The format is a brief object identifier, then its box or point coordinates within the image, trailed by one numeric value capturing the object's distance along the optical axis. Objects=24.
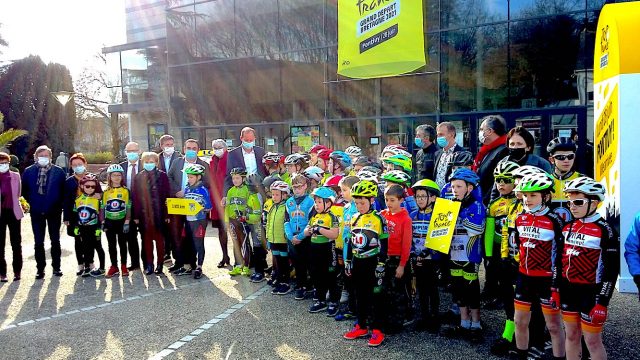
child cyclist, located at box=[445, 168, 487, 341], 5.23
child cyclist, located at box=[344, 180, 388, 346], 5.37
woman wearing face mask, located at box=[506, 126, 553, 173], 5.72
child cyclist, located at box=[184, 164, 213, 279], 8.46
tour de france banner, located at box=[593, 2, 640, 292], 6.54
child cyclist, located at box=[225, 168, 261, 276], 8.06
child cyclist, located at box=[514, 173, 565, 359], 4.35
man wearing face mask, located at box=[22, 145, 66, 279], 8.56
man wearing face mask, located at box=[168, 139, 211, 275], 8.62
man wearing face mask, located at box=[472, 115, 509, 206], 6.27
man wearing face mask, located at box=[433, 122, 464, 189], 7.00
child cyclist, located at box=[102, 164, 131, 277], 8.45
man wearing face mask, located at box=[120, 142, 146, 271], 8.67
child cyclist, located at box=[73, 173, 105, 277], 8.45
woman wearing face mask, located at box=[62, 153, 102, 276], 8.61
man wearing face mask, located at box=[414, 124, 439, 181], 7.52
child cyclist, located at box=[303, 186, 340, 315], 6.11
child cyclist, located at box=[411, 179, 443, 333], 5.52
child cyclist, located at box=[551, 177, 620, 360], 3.98
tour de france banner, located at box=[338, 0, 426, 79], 13.64
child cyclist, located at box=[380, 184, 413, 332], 5.42
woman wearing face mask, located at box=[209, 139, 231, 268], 8.88
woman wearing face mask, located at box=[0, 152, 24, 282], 8.50
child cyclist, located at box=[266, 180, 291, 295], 7.12
